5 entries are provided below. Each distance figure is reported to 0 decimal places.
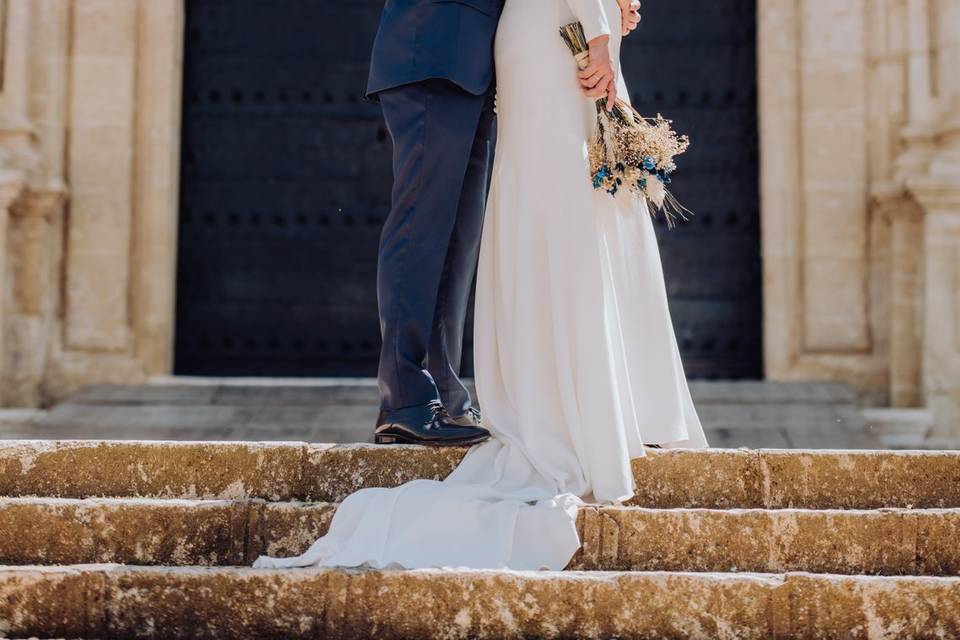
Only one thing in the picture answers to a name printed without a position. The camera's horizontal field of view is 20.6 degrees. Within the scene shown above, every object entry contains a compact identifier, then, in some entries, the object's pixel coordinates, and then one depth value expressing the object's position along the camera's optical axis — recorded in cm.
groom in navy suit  703
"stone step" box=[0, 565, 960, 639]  514
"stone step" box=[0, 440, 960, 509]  653
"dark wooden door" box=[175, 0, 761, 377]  1399
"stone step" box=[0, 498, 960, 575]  586
